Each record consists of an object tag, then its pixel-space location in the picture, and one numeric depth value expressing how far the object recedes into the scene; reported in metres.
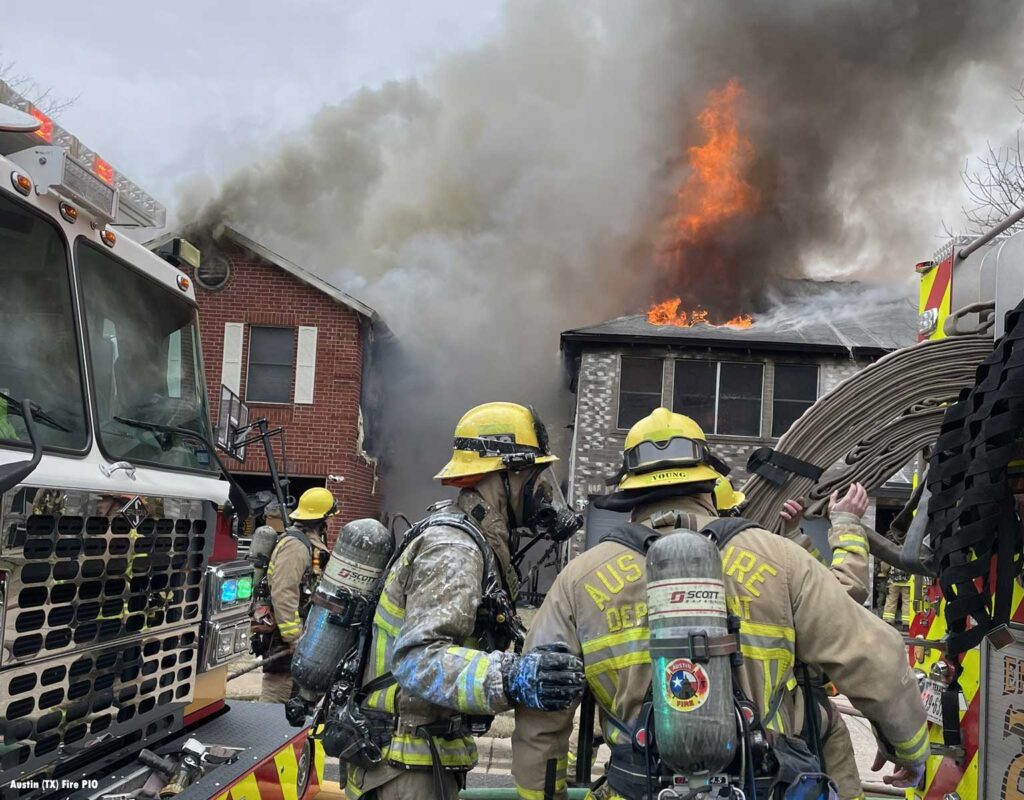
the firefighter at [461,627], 2.25
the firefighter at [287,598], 5.85
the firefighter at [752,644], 2.13
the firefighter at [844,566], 2.54
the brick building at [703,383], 16.14
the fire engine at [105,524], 2.44
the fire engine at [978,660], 2.40
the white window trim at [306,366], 15.85
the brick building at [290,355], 15.76
